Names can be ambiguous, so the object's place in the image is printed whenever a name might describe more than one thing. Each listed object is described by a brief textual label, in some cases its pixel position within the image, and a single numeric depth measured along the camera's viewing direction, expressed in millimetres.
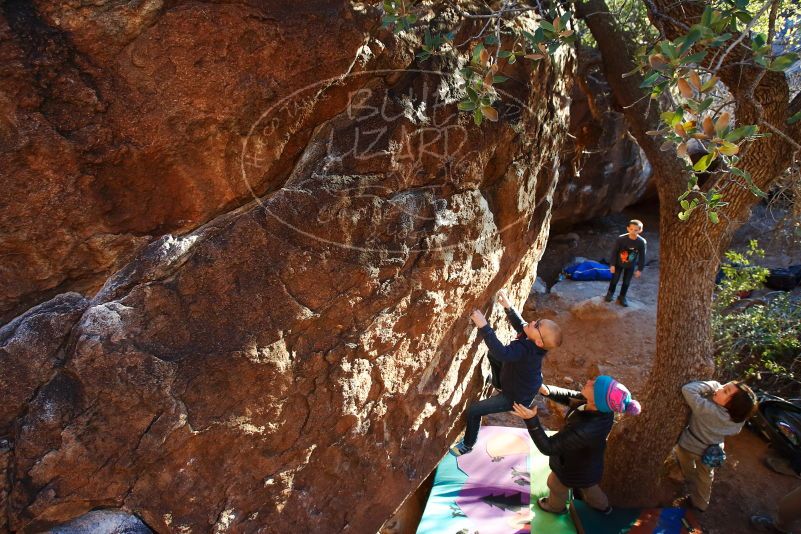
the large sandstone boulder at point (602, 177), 8281
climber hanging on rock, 3066
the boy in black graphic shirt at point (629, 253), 6379
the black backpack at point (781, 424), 4531
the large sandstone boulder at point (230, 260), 2088
